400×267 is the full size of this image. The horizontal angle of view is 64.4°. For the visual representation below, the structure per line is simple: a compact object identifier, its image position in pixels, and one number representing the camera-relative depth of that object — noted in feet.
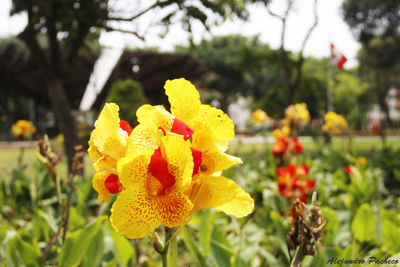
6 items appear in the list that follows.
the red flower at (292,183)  7.19
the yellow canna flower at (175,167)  2.09
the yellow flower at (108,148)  2.31
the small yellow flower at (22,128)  15.24
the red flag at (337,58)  14.55
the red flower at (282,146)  9.48
